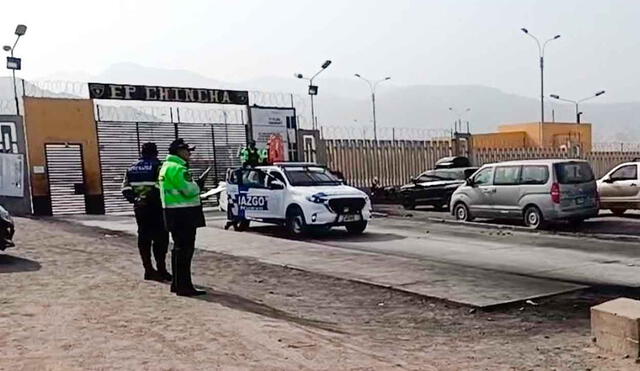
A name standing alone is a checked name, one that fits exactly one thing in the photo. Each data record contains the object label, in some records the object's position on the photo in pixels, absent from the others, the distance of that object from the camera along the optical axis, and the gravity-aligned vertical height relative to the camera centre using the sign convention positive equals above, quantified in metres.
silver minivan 15.99 -1.24
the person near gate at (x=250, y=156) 20.47 -0.01
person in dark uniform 9.50 -0.64
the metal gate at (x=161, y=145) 23.45 +0.54
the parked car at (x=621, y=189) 17.78 -1.41
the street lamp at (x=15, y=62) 21.53 +3.38
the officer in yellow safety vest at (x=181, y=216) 8.42 -0.68
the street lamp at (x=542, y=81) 45.47 +3.79
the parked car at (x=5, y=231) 11.29 -1.00
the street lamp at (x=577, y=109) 50.87 +2.19
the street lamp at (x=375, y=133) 28.48 +0.65
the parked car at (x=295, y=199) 15.23 -1.05
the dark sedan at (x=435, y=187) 22.12 -1.34
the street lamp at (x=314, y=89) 29.84 +2.74
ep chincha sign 23.14 +2.34
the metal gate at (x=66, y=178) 22.05 -0.39
